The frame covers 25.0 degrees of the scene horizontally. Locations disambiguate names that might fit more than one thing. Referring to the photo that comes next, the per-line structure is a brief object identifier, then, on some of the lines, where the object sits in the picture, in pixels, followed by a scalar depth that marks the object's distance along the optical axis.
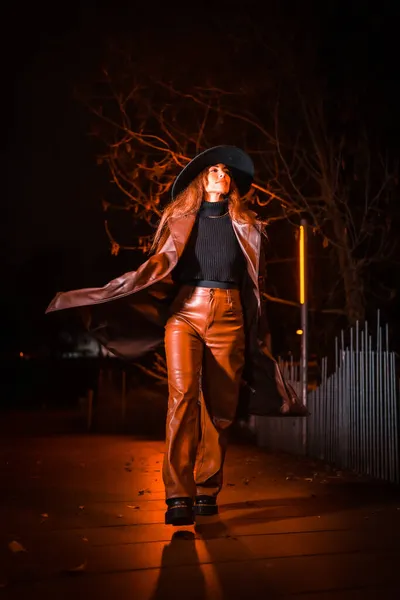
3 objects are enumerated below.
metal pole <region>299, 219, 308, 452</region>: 9.28
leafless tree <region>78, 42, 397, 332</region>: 12.96
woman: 5.36
